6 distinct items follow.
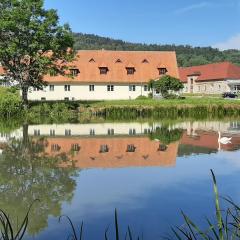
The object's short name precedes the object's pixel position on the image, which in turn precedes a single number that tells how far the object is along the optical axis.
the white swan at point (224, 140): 18.33
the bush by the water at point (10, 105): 34.50
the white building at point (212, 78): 62.03
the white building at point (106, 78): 47.53
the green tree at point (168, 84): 43.28
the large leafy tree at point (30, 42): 33.50
